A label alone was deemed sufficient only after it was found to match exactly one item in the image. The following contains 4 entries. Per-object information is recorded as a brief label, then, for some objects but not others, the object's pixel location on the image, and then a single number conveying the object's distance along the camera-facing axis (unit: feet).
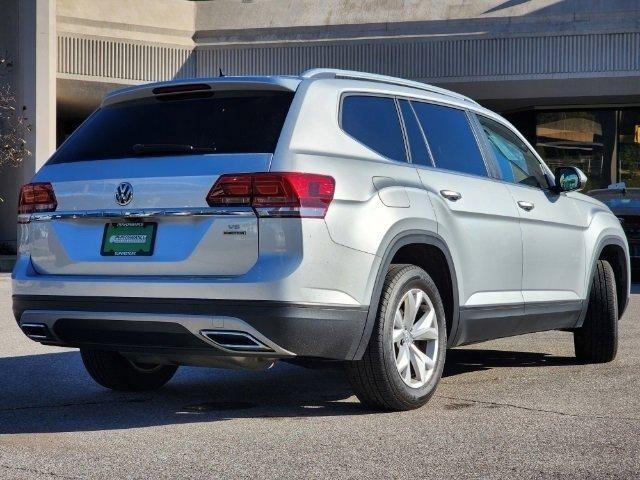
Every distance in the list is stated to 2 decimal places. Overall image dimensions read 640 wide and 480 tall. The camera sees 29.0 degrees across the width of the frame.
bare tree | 82.74
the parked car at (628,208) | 60.23
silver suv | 19.06
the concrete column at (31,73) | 87.92
